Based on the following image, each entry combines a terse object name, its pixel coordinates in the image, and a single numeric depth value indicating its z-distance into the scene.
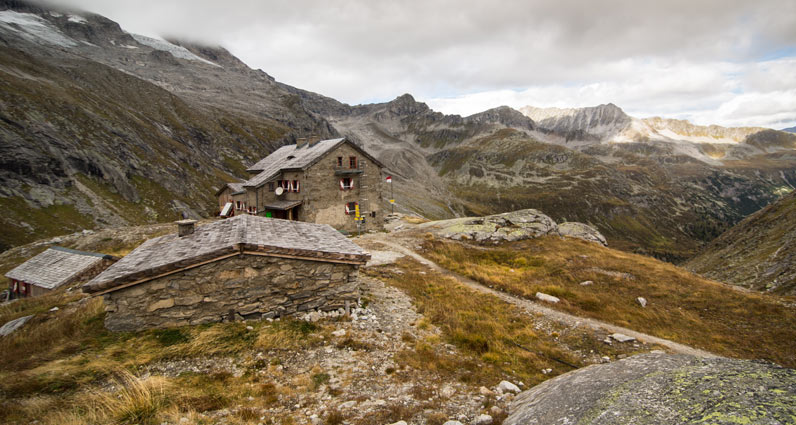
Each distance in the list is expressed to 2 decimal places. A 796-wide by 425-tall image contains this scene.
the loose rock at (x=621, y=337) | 11.74
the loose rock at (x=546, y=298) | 16.37
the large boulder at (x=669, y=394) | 3.74
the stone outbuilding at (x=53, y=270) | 20.17
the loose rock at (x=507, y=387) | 8.17
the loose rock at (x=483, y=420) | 6.62
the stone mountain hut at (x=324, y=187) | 35.81
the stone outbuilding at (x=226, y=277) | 10.06
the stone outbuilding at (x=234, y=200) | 41.06
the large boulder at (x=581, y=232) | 35.75
